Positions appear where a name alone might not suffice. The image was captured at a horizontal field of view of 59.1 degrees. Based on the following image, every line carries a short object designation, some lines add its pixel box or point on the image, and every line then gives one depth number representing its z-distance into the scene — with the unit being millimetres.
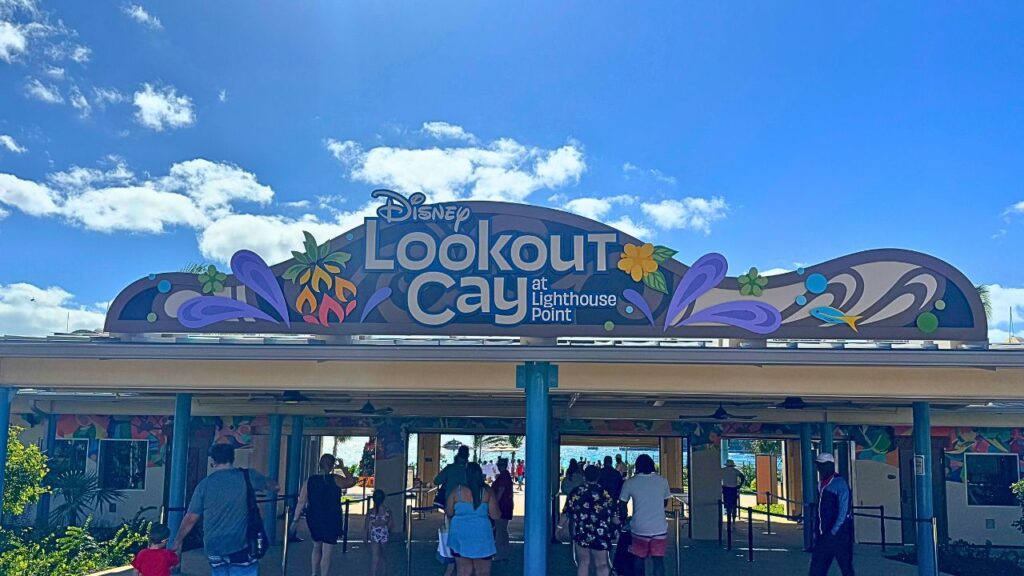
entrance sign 9898
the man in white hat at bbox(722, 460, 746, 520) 19522
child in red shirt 6555
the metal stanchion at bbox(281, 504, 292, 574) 11273
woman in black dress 9922
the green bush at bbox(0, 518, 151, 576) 11430
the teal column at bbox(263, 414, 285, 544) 15008
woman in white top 9430
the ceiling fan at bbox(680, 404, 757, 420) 15055
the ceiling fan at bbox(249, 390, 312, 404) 14273
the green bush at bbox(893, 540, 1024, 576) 13797
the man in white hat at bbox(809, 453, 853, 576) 8992
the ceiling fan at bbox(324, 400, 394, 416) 15922
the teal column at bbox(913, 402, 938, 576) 10891
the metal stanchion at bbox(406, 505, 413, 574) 11521
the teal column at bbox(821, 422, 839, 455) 16812
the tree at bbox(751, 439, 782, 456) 32394
